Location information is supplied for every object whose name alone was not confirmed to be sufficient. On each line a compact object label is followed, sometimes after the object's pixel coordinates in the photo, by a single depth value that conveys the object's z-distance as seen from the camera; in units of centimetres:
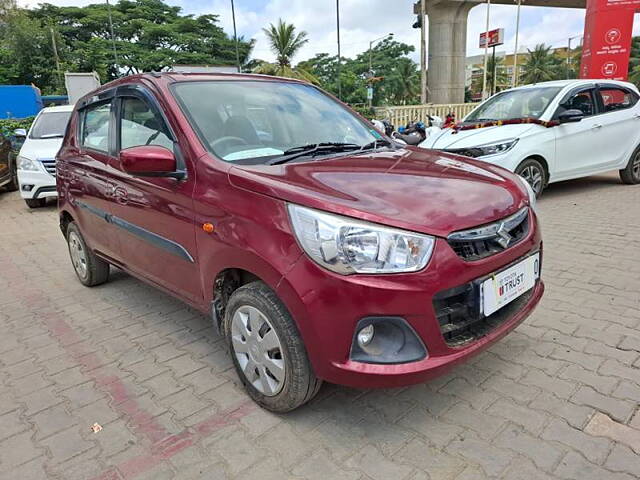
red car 192
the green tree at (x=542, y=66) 5697
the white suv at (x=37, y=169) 777
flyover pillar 2361
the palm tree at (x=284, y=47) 3541
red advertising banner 1126
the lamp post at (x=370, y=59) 4967
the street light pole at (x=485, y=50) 2497
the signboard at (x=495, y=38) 3186
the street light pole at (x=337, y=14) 2462
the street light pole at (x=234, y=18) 2574
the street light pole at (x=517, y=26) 2925
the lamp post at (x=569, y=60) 5478
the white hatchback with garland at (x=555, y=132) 631
